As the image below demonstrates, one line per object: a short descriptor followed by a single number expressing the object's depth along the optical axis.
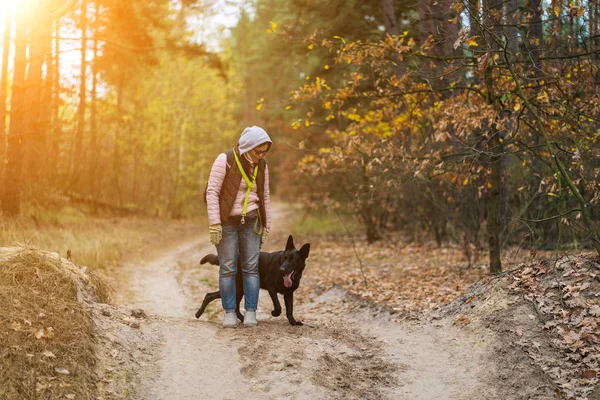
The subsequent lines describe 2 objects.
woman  6.53
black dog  6.69
